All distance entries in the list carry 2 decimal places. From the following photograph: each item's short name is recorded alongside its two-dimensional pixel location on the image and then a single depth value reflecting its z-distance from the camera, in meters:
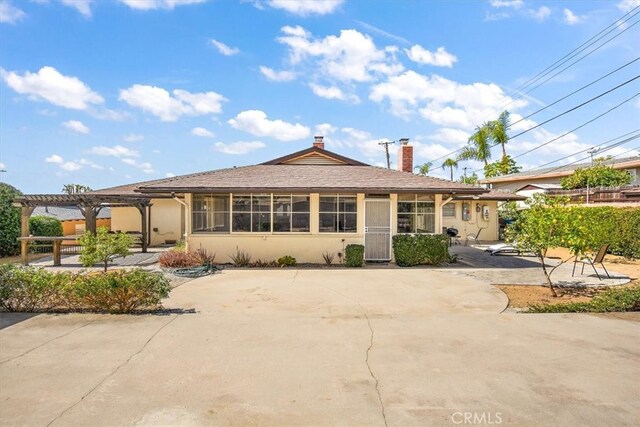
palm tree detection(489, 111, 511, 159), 38.91
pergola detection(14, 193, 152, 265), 13.40
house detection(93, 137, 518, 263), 13.52
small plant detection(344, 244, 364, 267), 12.84
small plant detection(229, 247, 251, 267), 13.23
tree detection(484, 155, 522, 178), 41.09
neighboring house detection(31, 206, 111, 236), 25.50
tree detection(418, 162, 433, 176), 60.28
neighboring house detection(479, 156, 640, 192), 24.69
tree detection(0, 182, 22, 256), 15.57
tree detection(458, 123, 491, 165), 39.84
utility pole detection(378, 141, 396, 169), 37.87
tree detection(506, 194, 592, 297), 8.77
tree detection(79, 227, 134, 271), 9.89
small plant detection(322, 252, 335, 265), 13.34
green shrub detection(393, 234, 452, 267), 13.05
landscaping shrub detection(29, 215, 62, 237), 17.73
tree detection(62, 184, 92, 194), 32.45
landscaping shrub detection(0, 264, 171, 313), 6.91
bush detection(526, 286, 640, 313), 7.31
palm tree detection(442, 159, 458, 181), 51.00
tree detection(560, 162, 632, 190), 22.38
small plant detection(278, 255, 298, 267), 13.07
